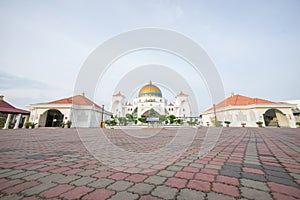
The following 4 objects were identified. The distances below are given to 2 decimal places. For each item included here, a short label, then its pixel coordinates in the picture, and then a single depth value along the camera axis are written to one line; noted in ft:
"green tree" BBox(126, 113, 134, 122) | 116.96
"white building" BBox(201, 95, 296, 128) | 84.23
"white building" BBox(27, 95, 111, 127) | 84.23
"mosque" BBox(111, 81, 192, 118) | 141.08
